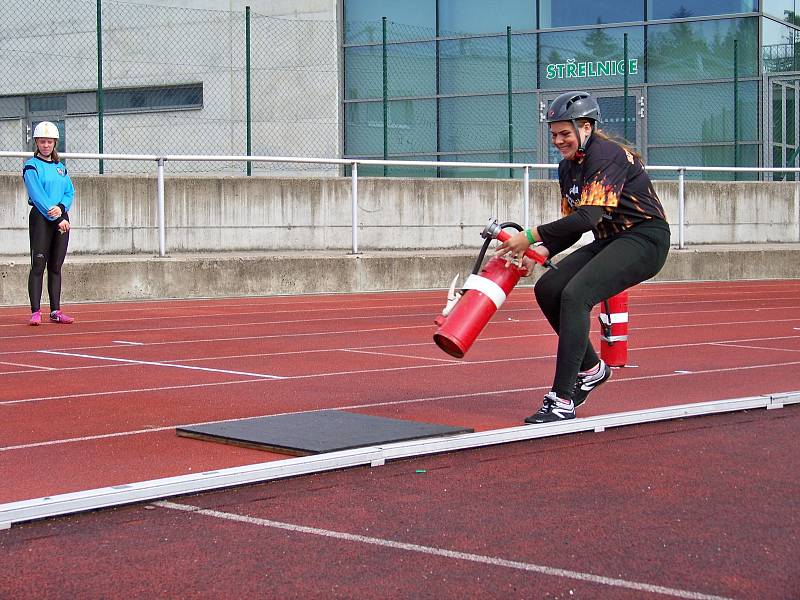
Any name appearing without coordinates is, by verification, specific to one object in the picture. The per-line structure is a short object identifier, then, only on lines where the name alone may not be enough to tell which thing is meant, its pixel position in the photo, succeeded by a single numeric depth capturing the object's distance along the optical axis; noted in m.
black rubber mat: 6.07
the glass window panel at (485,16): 29.62
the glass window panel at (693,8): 27.86
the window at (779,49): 27.72
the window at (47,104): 30.73
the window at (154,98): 30.88
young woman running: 6.73
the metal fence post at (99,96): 19.34
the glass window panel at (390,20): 29.61
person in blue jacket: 13.15
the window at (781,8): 27.95
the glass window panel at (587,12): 28.97
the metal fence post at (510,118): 23.56
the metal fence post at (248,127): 19.94
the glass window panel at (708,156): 26.52
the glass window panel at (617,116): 27.39
